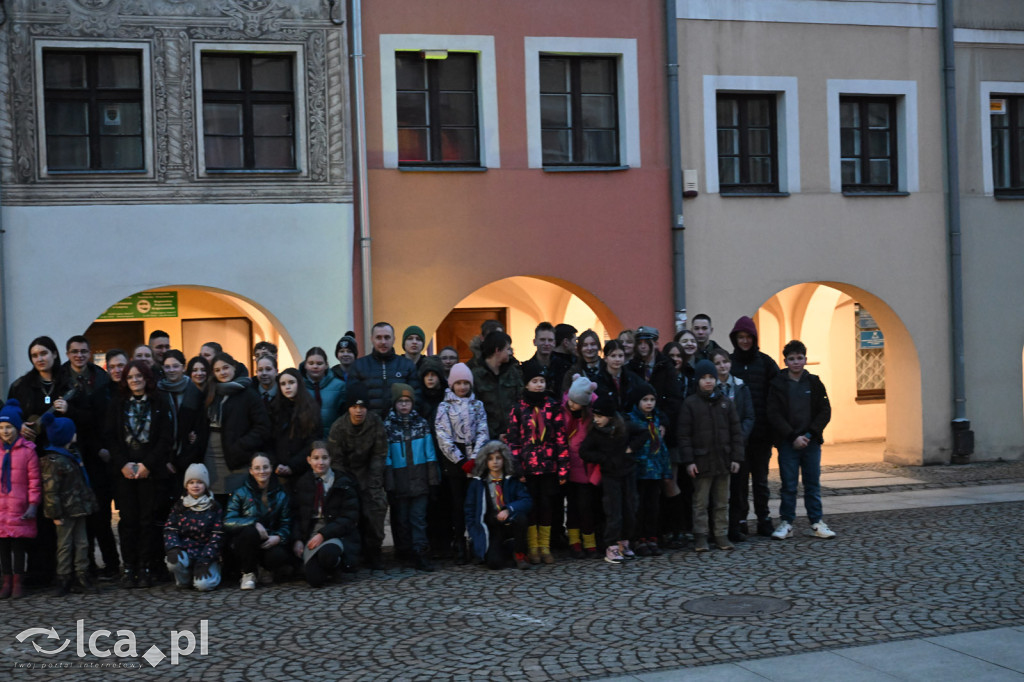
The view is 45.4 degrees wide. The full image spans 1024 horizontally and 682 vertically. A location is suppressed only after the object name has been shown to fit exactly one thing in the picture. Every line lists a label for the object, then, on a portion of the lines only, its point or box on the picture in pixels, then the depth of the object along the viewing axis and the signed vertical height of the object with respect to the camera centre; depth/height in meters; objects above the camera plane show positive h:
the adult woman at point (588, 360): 10.94 -0.23
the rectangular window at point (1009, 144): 17.95 +2.65
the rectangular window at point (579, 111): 15.96 +2.95
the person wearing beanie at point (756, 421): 11.67 -0.86
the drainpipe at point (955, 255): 17.30 +1.00
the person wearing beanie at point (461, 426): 10.63 -0.77
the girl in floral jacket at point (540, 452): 10.66 -1.01
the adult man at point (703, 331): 12.16 +0.01
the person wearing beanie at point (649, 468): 10.89 -1.21
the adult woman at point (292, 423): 10.23 -0.68
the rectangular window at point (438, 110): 15.34 +2.90
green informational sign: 16.28 +0.53
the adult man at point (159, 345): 11.30 +0.01
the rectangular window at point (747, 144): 16.73 +2.57
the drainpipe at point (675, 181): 16.08 +2.01
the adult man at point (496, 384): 11.12 -0.43
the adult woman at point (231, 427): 10.08 -0.69
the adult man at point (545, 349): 11.41 -0.12
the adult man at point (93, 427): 10.23 -0.67
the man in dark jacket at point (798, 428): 11.48 -0.92
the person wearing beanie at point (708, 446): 11.02 -1.03
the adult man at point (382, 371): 10.93 -0.28
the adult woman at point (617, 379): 10.85 -0.40
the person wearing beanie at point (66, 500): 9.66 -1.21
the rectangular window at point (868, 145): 17.33 +2.61
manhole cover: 8.60 -1.97
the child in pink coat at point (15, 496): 9.55 -1.15
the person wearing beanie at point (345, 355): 11.18 -0.13
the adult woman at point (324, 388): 10.88 -0.41
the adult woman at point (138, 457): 9.93 -0.90
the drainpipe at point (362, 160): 14.77 +2.19
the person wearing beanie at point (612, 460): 10.57 -1.09
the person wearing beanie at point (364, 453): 10.27 -0.94
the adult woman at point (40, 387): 9.98 -0.31
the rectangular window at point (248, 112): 14.59 +2.78
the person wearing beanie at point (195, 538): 9.70 -1.54
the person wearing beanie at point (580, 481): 10.66 -1.28
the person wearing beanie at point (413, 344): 11.42 -0.04
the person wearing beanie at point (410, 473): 10.55 -1.16
